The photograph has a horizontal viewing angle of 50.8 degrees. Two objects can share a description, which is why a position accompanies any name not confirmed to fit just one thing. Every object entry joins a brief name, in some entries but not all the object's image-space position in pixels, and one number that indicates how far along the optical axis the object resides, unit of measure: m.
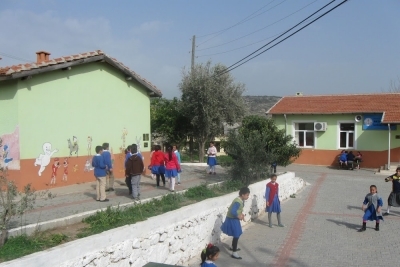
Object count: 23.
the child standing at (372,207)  10.61
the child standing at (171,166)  13.44
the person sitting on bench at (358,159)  25.88
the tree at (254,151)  14.47
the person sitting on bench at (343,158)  26.16
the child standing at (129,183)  12.77
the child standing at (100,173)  11.24
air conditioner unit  27.77
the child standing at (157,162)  14.38
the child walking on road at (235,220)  8.44
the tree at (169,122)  28.09
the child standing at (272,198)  10.95
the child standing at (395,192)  12.23
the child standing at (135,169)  11.42
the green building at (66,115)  12.91
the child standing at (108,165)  11.40
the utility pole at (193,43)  29.38
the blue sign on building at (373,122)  25.88
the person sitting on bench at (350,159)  25.88
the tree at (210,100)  25.78
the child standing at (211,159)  18.91
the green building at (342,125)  25.78
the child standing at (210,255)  5.67
